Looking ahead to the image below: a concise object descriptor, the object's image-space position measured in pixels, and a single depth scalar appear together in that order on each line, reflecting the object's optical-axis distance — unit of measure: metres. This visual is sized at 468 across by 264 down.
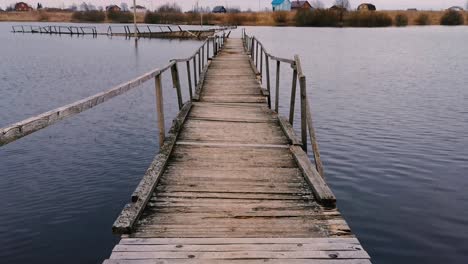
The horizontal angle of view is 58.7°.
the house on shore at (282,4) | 133.40
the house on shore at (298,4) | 136.38
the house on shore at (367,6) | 134.86
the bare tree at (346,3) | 125.38
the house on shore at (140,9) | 190.31
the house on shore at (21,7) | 165.38
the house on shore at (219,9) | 151.49
